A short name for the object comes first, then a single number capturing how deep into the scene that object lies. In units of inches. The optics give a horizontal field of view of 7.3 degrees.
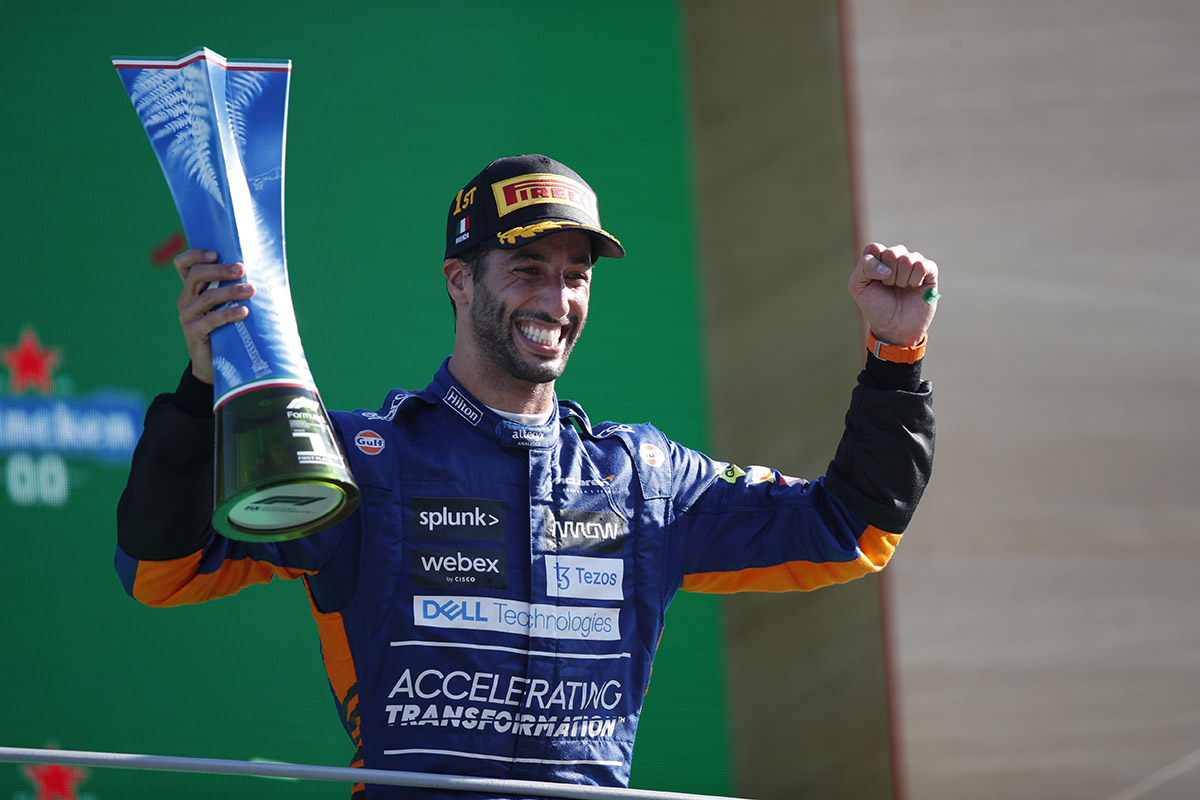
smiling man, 373.8
